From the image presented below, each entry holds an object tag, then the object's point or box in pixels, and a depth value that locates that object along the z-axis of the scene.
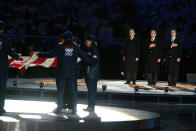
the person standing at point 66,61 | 14.80
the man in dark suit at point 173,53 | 28.45
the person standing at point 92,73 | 16.17
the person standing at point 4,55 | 14.94
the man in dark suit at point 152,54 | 28.52
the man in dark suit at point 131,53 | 28.67
